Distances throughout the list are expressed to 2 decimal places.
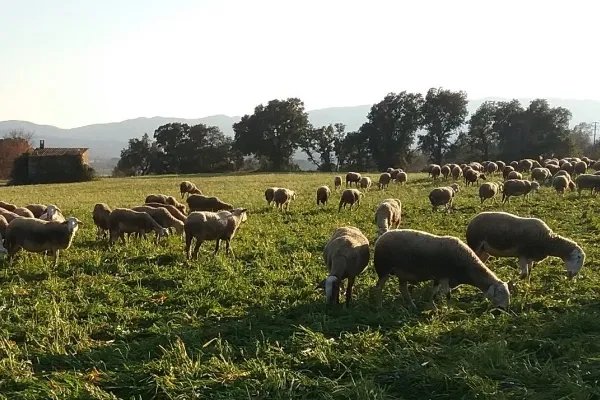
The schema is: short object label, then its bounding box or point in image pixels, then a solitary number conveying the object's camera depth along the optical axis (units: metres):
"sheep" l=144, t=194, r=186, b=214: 22.00
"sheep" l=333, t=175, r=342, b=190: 37.94
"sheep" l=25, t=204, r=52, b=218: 18.36
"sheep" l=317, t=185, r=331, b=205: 25.64
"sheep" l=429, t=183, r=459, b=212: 22.45
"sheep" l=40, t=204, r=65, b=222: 16.28
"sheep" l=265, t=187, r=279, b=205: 25.32
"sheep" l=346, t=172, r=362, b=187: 38.94
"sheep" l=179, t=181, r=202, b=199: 32.75
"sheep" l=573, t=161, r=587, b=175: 39.00
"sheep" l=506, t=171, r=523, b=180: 34.53
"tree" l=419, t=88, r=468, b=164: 80.19
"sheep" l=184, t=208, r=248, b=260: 13.40
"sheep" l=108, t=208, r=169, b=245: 15.35
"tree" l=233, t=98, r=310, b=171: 82.38
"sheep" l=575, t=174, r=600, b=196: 26.56
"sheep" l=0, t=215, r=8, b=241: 13.73
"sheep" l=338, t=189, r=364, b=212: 24.06
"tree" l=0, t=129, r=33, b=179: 92.56
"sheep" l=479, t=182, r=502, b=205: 24.98
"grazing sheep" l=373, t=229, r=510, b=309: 9.06
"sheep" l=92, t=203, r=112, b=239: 16.73
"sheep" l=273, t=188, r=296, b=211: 24.55
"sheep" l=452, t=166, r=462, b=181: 43.25
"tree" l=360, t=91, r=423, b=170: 79.44
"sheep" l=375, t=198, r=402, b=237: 16.25
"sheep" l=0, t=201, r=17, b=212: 18.29
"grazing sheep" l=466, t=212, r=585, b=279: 10.70
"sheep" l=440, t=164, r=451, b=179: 45.38
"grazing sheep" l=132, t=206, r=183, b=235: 16.69
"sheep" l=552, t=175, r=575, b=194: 27.58
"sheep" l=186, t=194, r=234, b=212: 22.17
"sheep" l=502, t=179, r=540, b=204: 25.34
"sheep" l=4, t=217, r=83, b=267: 12.59
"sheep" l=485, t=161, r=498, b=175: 46.66
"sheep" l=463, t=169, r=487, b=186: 36.50
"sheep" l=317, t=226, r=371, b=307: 9.15
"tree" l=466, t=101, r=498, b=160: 77.69
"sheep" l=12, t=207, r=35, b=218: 16.55
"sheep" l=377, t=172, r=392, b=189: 37.28
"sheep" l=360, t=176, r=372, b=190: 36.91
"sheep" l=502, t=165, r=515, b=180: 39.09
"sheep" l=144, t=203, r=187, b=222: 17.92
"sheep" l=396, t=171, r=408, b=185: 40.83
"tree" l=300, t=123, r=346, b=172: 84.00
